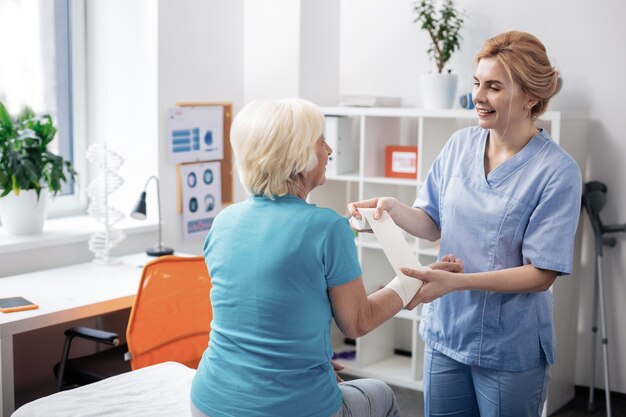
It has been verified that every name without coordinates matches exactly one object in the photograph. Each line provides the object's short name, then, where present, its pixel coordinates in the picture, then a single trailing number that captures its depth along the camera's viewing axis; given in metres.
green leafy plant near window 3.20
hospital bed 2.19
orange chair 2.64
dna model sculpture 3.39
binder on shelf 3.97
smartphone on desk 2.61
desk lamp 3.28
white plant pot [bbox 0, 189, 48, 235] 3.31
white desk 2.52
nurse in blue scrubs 1.94
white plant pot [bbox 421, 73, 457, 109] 3.76
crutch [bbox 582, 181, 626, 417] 3.52
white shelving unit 3.61
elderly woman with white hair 1.62
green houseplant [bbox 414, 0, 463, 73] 3.78
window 3.63
